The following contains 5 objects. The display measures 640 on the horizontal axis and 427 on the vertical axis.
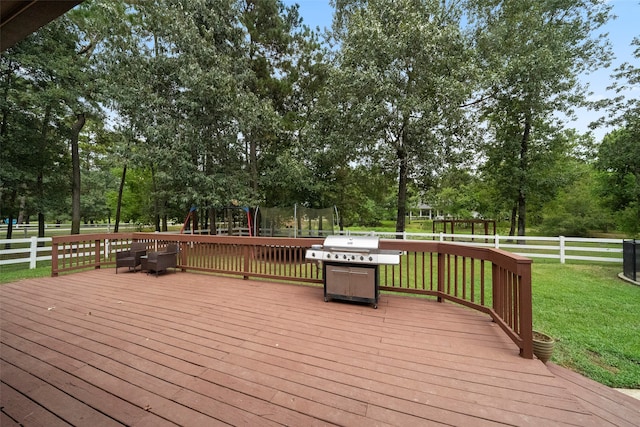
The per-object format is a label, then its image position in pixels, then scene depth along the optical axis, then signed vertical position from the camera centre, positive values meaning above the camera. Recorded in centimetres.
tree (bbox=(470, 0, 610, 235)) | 1034 +567
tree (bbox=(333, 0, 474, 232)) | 894 +475
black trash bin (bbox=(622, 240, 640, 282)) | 570 -81
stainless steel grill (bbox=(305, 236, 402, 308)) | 360 -66
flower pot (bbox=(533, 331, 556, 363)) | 234 -111
